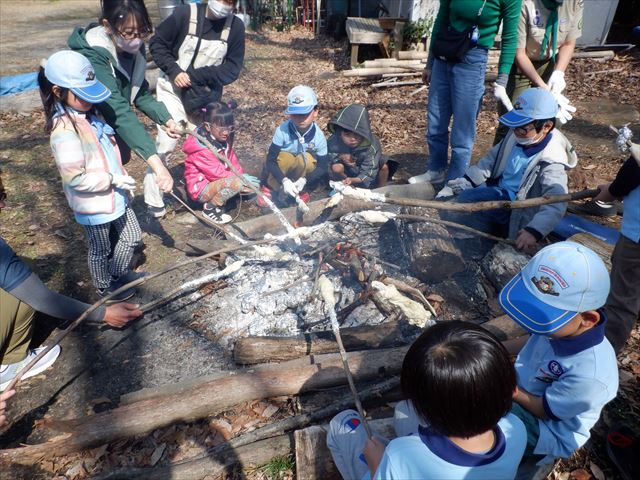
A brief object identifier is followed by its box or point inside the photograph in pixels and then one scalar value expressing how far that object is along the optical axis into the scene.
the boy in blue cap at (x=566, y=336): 1.92
